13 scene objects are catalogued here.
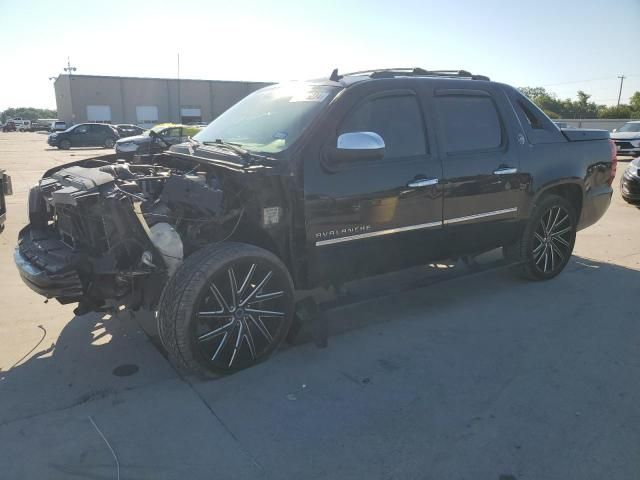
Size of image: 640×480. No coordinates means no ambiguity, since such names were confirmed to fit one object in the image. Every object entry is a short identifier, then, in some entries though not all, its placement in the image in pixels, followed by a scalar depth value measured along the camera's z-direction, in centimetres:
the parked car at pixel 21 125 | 6962
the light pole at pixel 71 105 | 5262
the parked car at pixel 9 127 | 6900
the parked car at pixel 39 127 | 7076
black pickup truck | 336
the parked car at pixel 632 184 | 974
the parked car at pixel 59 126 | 4853
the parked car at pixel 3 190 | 691
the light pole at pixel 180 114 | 5675
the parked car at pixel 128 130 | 3438
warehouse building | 5409
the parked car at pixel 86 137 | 3084
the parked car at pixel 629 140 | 1873
